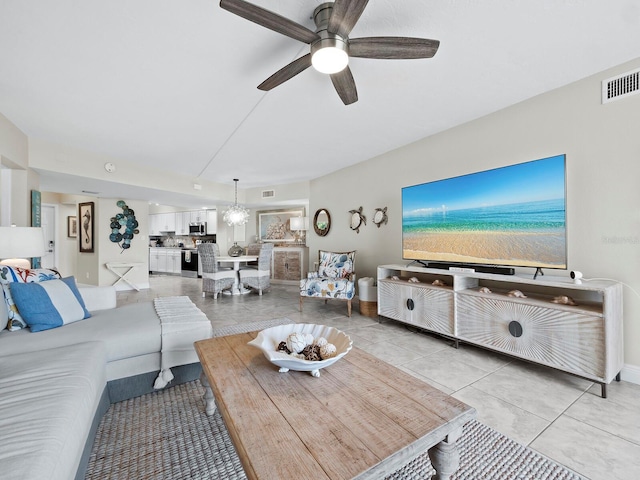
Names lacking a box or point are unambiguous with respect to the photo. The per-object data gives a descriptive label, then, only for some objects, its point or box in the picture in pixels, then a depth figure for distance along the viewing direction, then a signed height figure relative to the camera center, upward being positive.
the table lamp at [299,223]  6.34 +0.39
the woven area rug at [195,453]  1.27 -1.06
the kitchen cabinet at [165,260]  8.35 -0.57
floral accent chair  3.98 -0.59
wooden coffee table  0.76 -0.60
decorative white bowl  1.20 -0.52
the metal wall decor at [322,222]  5.42 +0.37
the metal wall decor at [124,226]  5.88 +0.34
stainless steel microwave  8.14 +0.38
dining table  5.38 -0.73
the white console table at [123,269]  5.73 -0.59
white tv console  1.89 -0.66
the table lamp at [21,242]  2.30 +0.00
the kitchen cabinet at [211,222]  7.75 +0.54
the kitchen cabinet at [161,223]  8.77 +0.60
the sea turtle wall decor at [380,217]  4.19 +0.35
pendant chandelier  5.87 +0.55
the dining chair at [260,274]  5.45 -0.66
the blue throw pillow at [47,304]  1.84 -0.43
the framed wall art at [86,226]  5.92 +0.34
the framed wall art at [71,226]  6.67 +0.38
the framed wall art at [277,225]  7.07 +0.42
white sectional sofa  0.86 -0.61
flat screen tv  2.31 +0.21
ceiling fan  1.36 +1.12
